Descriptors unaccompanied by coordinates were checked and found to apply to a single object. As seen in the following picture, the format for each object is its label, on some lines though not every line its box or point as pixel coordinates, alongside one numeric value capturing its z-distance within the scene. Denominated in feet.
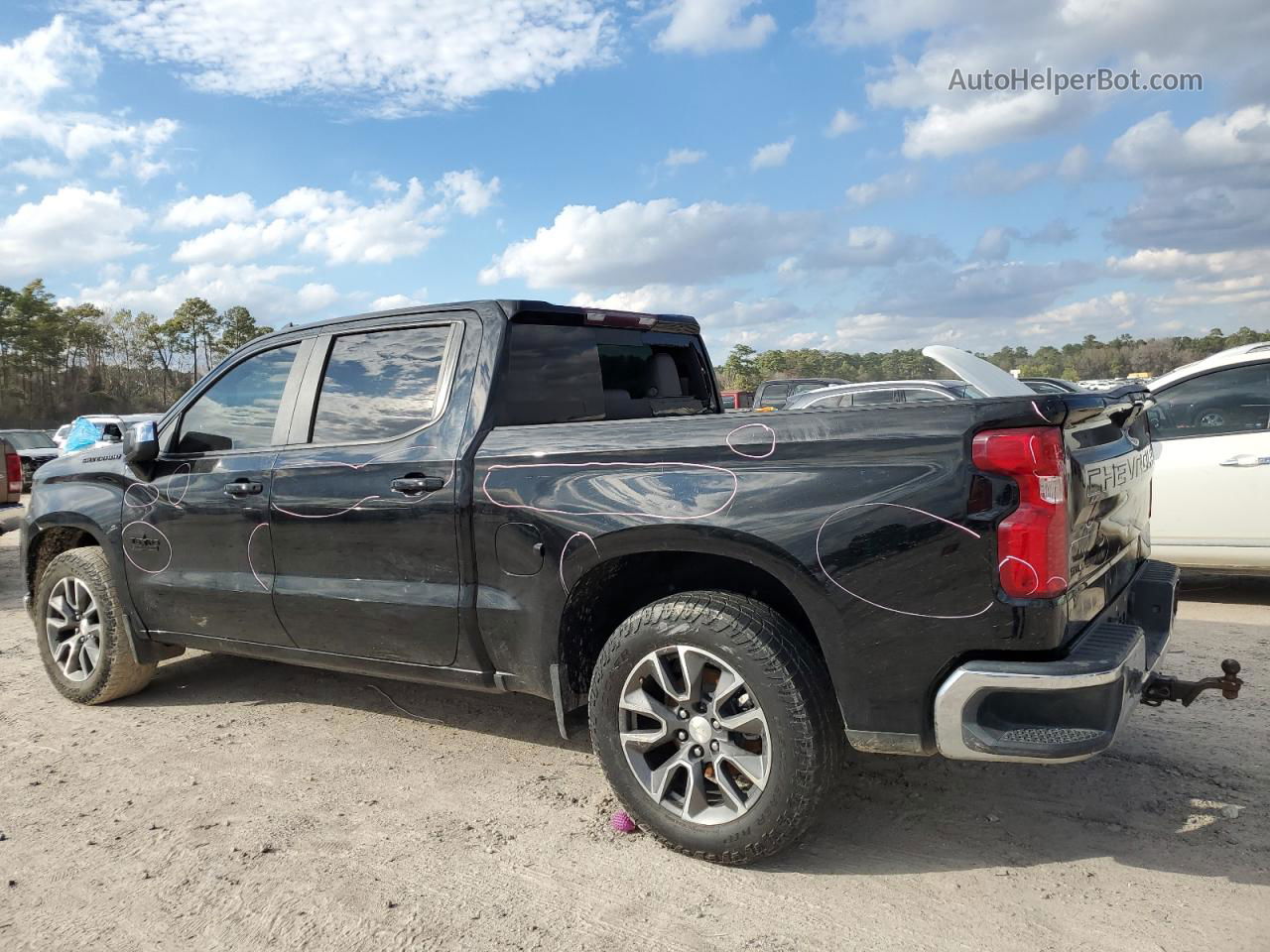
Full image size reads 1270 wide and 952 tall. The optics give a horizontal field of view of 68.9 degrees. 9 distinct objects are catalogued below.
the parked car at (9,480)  29.19
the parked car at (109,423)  47.11
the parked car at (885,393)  35.88
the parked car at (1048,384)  44.38
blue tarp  52.37
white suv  19.79
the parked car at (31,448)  69.31
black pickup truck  8.29
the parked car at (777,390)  65.36
